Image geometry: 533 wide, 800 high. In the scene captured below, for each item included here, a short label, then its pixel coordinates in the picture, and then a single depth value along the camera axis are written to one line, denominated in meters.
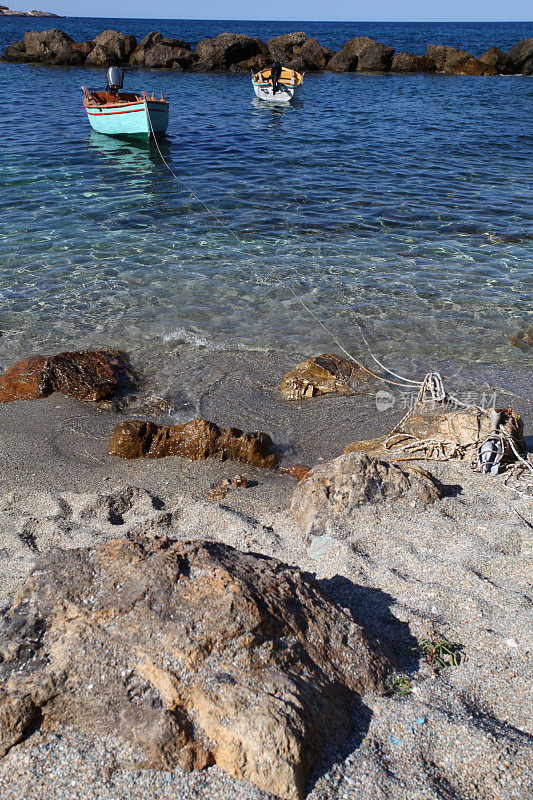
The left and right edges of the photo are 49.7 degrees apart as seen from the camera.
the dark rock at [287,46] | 36.84
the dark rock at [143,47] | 36.00
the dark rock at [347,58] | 35.94
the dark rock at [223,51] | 35.41
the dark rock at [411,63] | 35.88
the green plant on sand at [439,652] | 2.66
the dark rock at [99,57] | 35.44
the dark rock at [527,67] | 35.16
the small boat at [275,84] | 25.67
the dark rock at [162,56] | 35.06
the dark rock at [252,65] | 35.88
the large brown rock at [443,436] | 4.35
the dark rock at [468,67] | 34.88
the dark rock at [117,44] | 36.09
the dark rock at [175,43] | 38.16
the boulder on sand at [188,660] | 2.04
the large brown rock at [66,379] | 5.80
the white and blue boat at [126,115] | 17.11
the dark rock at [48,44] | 35.97
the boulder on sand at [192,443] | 4.89
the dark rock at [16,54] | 36.97
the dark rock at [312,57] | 36.50
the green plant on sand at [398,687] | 2.47
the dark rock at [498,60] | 34.75
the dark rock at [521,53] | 35.03
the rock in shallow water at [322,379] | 5.91
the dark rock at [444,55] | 35.62
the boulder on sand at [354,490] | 3.80
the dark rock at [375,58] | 35.44
